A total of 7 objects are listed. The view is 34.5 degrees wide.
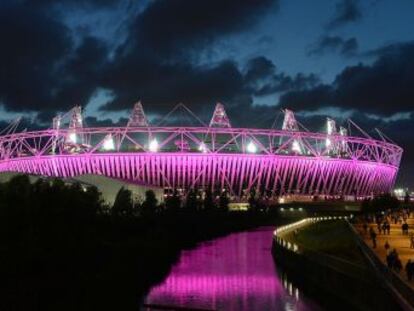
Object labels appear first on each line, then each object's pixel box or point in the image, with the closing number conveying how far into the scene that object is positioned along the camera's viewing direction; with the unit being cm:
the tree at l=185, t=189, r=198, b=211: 6943
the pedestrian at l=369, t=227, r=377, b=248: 2843
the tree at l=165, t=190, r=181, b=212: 6125
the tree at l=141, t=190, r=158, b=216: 5494
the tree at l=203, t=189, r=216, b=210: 7234
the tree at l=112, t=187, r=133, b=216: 5061
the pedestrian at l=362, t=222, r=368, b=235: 3885
